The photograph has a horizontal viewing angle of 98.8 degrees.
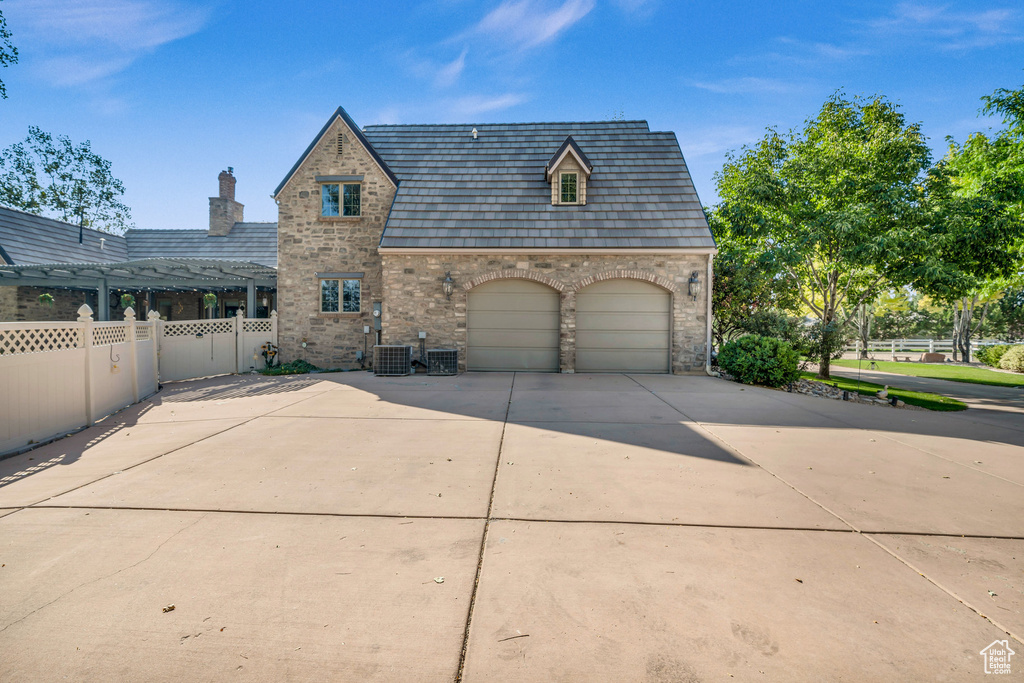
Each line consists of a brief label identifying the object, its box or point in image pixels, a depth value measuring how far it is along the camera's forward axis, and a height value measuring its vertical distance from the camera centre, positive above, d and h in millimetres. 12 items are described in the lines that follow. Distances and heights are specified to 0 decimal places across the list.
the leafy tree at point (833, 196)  12969 +4319
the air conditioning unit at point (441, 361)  12578 -895
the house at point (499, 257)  12875 +2214
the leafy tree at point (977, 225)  11930 +2876
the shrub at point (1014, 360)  19403 -1313
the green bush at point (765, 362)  11312 -827
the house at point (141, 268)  14539 +1947
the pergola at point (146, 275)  13314 +1846
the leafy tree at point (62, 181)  31781 +11192
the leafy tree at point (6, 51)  8969 +5949
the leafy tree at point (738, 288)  14023 +1390
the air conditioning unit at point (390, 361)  12422 -888
